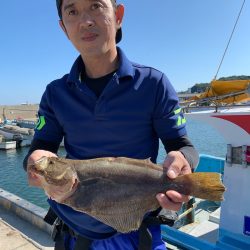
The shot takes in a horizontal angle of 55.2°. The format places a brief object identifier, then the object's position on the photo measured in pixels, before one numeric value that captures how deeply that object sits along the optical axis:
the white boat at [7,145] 21.54
